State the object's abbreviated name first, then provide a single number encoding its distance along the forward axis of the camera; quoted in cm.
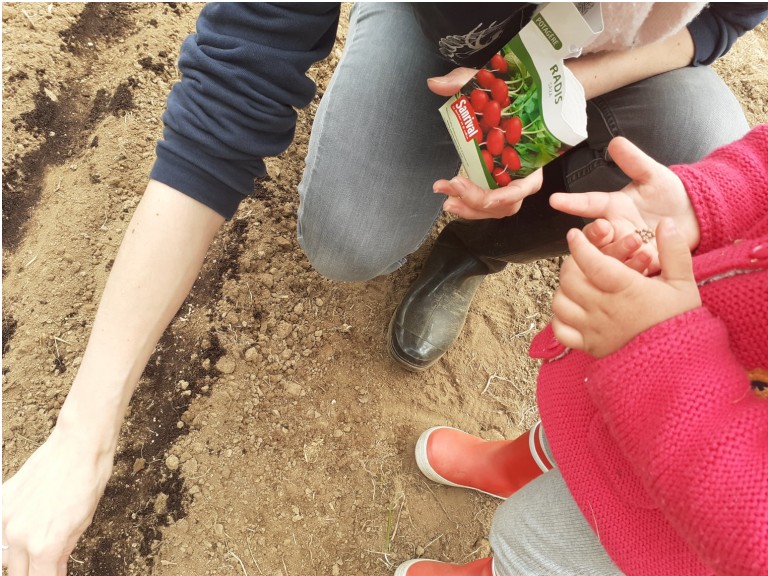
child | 58
